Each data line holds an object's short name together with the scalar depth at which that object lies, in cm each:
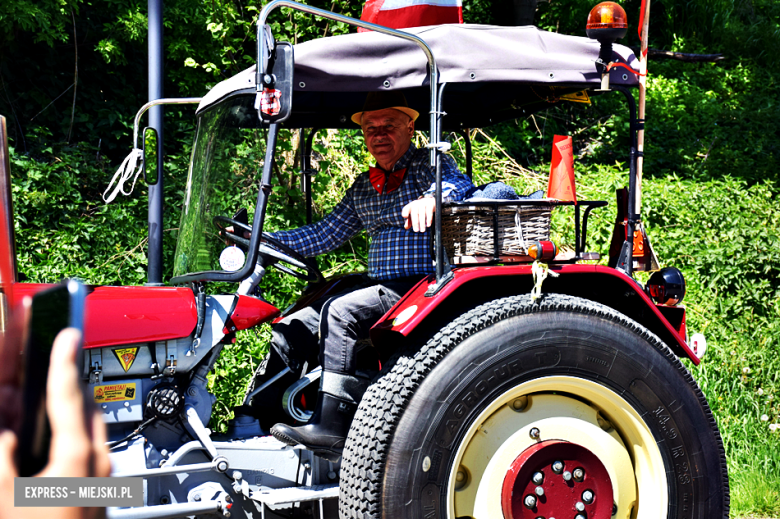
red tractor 504
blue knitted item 554
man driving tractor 549
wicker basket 537
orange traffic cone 597
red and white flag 653
